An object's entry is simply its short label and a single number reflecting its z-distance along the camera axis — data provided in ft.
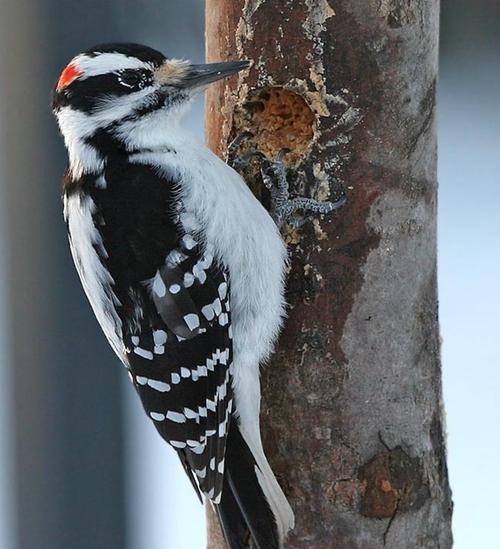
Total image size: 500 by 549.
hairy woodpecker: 13.89
